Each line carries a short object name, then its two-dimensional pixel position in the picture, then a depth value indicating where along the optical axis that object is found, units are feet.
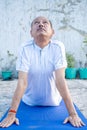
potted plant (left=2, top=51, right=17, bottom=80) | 21.16
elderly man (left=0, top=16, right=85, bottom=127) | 7.38
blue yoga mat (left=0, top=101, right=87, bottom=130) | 6.98
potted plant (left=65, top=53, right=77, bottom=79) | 20.79
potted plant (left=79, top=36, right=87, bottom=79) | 20.92
